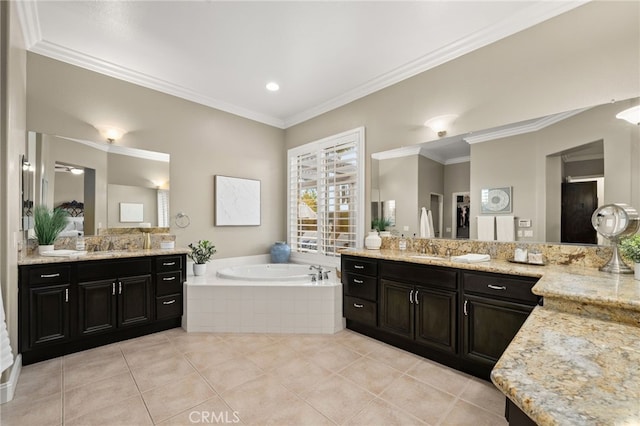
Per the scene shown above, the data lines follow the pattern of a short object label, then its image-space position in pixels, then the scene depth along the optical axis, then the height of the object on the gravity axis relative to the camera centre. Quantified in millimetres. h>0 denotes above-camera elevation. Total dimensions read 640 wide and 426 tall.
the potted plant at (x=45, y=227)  2775 -123
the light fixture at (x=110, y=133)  3244 +923
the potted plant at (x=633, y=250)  1737 -223
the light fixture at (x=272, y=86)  3613 +1620
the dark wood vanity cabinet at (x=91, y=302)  2422 -830
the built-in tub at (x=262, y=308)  3113 -1011
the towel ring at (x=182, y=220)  3792 -81
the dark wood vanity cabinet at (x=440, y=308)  2113 -812
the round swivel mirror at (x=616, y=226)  1918 -84
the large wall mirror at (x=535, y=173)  2098 +350
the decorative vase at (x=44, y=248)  2748 -322
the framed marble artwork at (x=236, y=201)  4188 +192
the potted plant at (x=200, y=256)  3574 -519
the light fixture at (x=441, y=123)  2955 +944
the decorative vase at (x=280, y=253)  4590 -618
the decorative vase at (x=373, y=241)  3443 -332
